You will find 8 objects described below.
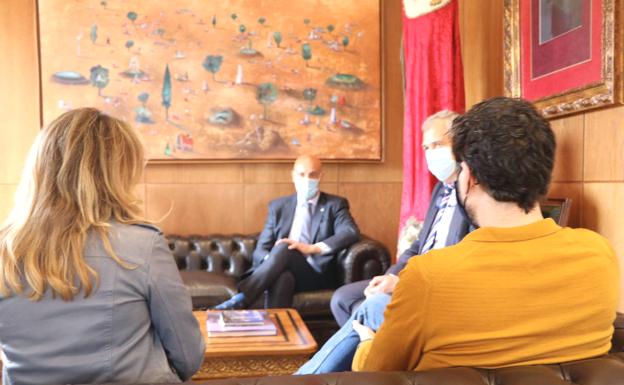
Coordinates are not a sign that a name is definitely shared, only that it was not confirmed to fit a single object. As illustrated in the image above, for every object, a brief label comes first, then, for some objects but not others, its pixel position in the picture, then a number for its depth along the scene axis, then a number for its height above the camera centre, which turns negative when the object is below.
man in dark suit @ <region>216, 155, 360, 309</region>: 3.88 -0.51
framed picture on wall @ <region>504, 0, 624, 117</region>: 2.63 +0.61
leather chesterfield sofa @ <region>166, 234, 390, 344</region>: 3.83 -0.76
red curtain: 3.93 +0.61
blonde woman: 1.24 -0.22
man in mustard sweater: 1.12 -0.22
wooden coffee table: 2.47 -0.80
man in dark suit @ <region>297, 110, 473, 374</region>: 2.78 -0.27
